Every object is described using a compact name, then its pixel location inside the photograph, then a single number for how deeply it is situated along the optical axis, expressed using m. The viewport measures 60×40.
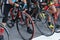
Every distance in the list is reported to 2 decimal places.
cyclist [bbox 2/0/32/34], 3.99
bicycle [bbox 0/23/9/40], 2.88
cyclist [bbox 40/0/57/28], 4.05
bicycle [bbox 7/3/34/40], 3.48
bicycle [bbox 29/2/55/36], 3.85
